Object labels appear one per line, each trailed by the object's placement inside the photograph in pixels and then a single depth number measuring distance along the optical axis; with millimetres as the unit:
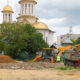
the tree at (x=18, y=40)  40406
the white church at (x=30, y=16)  64125
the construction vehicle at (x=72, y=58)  18652
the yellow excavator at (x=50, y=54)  29094
